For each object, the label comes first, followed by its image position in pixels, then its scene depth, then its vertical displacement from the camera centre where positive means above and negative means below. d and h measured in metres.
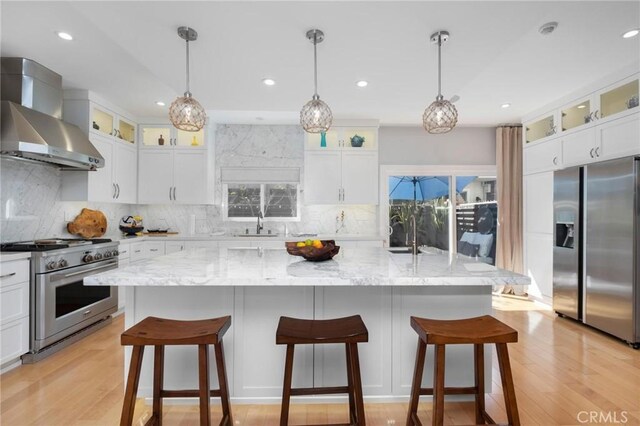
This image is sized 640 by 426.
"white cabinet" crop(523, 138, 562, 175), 4.20 +0.79
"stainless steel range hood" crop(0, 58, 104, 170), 2.82 +0.84
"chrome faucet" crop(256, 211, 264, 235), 5.16 -0.17
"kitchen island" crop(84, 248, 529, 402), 2.07 -0.64
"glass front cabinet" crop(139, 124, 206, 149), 4.88 +1.13
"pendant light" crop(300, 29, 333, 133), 2.40 +0.72
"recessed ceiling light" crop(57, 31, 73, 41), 2.60 +1.38
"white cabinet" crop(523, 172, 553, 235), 4.33 +0.19
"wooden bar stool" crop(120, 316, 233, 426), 1.53 -0.63
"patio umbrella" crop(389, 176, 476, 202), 5.49 +0.48
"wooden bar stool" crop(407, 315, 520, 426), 1.53 -0.57
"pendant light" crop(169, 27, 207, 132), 2.35 +0.72
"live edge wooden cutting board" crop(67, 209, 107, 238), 3.94 -0.12
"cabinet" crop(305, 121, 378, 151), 5.02 +1.15
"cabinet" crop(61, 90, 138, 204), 3.80 +0.82
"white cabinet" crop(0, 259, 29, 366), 2.59 -0.76
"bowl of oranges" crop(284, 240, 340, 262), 2.19 -0.23
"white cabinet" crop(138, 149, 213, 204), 4.87 +0.55
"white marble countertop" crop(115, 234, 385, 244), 4.61 -0.32
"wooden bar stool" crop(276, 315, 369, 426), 1.60 -0.59
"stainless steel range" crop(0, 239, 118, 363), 2.85 -0.73
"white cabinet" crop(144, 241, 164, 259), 4.55 -0.45
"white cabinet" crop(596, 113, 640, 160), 3.22 +0.79
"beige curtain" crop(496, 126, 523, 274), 5.12 +0.29
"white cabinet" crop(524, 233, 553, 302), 4.33 -0.62
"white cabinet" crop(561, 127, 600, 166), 3.68 +0.78
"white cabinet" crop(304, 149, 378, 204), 5.02 +0.61
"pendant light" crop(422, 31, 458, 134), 2.41 +0.73
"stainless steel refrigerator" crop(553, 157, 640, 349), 3.09 -0.30
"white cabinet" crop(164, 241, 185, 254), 4.63 -0.43
